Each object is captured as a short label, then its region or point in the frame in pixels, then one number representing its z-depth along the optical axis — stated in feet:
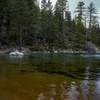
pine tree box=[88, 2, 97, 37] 165.14
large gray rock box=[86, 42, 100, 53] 117.98
